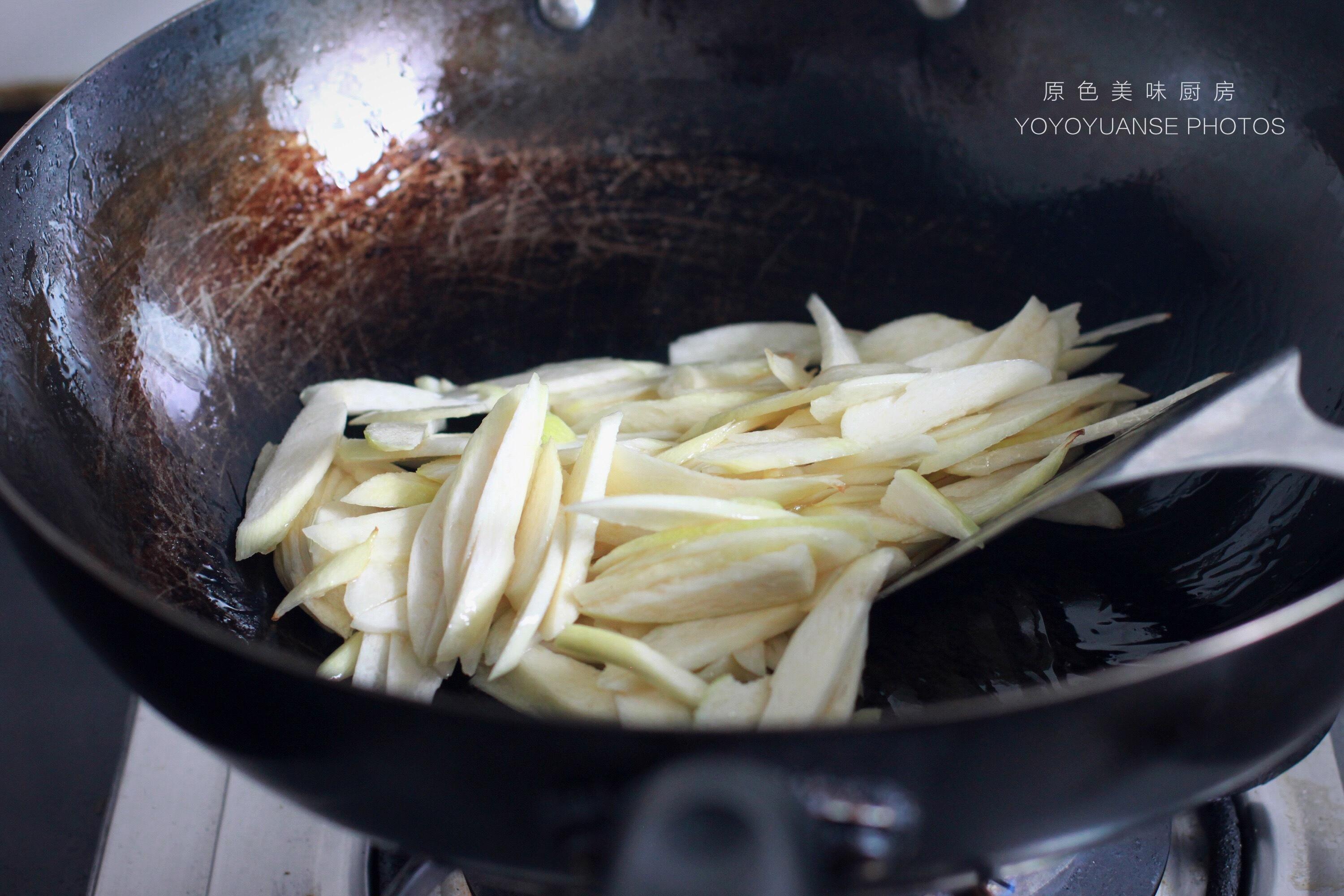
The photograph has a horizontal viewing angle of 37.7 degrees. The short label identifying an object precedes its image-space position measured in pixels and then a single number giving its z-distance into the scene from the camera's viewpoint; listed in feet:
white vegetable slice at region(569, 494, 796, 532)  1.30
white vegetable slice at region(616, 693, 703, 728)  1.25
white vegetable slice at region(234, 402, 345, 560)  1.37
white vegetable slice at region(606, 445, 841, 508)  1.35
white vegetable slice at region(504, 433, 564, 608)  1.32
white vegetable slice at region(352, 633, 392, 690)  1.31
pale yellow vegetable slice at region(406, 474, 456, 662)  1.32
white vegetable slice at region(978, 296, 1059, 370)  1.46
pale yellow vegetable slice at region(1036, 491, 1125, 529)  1.41
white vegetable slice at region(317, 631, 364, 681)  1.30
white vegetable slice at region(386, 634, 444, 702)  1.30
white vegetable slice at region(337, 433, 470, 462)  1.41
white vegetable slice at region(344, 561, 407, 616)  1.33
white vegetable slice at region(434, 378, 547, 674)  1.30
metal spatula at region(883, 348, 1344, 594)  1.21
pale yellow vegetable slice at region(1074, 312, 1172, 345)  1.49
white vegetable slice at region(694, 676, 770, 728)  1.24
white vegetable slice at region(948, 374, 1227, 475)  1.37
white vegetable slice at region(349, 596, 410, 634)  1.32
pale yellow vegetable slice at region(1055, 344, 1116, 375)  1.49
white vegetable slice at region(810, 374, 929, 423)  1.41
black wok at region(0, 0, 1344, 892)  1.06
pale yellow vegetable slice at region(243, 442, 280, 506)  1.43
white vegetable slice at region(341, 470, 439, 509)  1.38
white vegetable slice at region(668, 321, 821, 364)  1.57
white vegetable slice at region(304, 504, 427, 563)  1.34
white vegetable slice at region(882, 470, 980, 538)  1.33
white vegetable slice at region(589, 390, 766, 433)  1.47
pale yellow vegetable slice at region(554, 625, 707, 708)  1.25
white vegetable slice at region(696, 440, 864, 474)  1.38
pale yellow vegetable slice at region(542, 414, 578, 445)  1.40
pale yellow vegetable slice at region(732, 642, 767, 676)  1.29
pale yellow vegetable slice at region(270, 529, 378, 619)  1.32
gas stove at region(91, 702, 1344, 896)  1.34
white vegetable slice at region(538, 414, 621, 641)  1.30
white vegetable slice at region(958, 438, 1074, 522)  1.35
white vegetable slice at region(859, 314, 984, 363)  1.51
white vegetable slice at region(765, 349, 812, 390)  1.47
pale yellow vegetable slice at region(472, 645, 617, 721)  1.28
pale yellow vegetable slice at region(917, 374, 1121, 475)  1.39
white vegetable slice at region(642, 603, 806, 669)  1.29
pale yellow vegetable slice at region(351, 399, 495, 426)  1.43
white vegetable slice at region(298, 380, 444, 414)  1.47
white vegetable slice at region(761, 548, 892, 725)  1.23
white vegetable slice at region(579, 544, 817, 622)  1.28
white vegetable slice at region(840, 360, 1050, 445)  1.40
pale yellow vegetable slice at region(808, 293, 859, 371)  1.49
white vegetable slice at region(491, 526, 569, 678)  1.27
